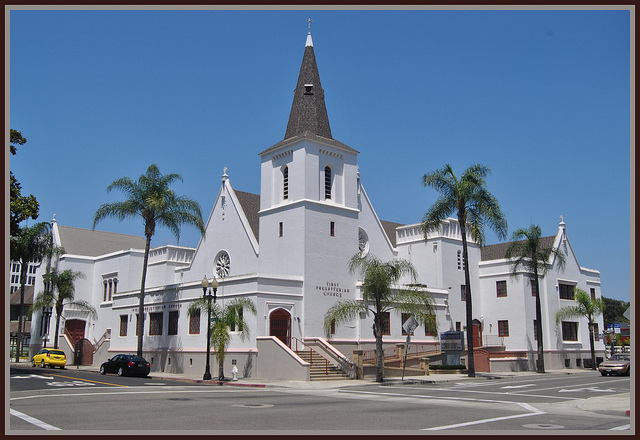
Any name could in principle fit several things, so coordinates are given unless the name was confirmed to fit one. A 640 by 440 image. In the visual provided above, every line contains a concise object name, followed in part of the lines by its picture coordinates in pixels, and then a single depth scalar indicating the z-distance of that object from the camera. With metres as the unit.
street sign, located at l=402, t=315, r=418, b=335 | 30.59
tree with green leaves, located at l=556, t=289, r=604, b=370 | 47.67
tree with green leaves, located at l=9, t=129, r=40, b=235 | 30.92
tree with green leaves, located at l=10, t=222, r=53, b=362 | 54.38
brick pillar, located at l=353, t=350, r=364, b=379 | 33.06
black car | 33.97
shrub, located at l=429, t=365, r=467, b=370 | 37.91
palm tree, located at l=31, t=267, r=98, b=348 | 51.19
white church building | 36.96
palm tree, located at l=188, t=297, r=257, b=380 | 33.16
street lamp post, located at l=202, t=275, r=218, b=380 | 31.50
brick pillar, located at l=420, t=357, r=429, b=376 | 36.16
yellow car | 43.94
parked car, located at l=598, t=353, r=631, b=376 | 35.00
